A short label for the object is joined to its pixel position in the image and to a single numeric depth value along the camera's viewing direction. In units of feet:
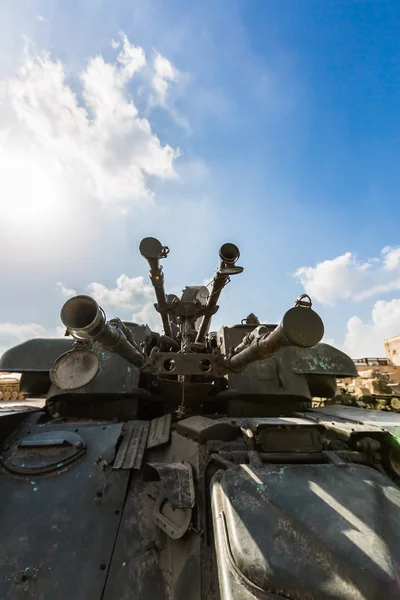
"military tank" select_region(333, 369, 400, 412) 38.27
